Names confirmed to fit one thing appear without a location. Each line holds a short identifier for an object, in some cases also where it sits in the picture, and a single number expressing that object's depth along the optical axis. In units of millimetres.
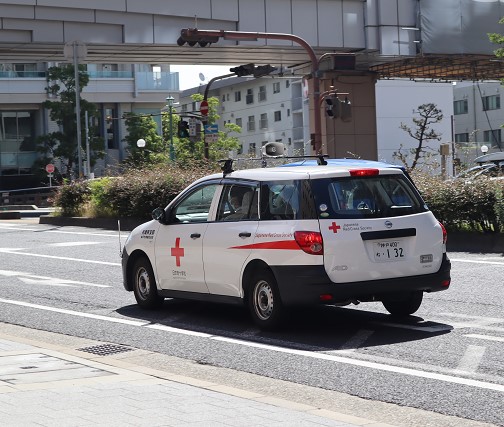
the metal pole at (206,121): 39919
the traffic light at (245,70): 32122
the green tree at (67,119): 75688
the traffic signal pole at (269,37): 29125
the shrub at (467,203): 20156
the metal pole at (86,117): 72038
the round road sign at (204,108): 41344
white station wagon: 10391
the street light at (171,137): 60772
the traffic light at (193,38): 28973
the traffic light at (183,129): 42719
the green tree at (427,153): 23712
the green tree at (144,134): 83250
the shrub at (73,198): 35500
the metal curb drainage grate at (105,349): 10227
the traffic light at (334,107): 32562
